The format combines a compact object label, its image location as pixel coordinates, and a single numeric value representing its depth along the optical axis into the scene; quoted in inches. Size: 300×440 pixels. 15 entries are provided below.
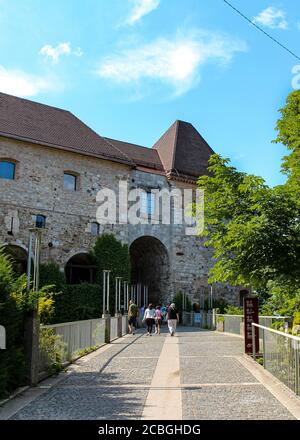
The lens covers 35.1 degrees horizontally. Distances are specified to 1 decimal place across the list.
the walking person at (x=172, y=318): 848.8
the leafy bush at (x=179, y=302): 1331.3
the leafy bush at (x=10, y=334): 273.3
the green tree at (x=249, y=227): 423.5
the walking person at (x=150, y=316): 864.4
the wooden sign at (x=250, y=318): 483.2
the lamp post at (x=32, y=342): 313.4
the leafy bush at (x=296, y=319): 435.0
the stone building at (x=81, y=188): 1145.4
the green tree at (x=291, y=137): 454.6
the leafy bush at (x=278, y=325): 461.9
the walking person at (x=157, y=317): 904.2
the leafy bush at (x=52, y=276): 1112.2
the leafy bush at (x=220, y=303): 1398.9
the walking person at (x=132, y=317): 903.1
